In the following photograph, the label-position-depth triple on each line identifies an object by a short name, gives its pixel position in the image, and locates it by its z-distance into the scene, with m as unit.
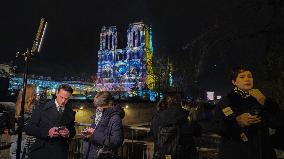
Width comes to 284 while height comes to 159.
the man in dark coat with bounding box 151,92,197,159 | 3.39
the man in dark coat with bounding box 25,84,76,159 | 3.15
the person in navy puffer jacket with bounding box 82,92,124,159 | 3.17
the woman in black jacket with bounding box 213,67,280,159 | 1.97
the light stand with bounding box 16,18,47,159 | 3.65
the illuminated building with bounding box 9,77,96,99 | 105.49
